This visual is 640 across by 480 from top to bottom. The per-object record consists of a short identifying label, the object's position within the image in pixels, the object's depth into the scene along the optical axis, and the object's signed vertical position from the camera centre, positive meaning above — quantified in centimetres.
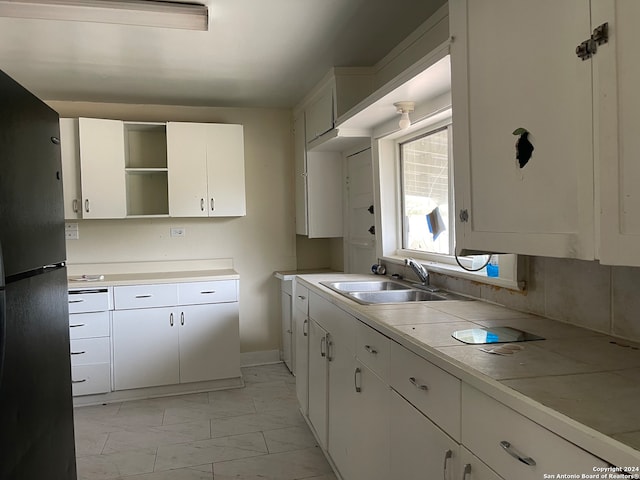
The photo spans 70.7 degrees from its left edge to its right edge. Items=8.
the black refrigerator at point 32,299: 110 -16
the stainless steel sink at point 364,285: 264 -33
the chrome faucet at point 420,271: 244 -23
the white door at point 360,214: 330 +12
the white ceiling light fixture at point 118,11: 209 +108
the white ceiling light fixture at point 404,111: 231 +62
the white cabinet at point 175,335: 345 -77
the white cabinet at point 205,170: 377 +56
